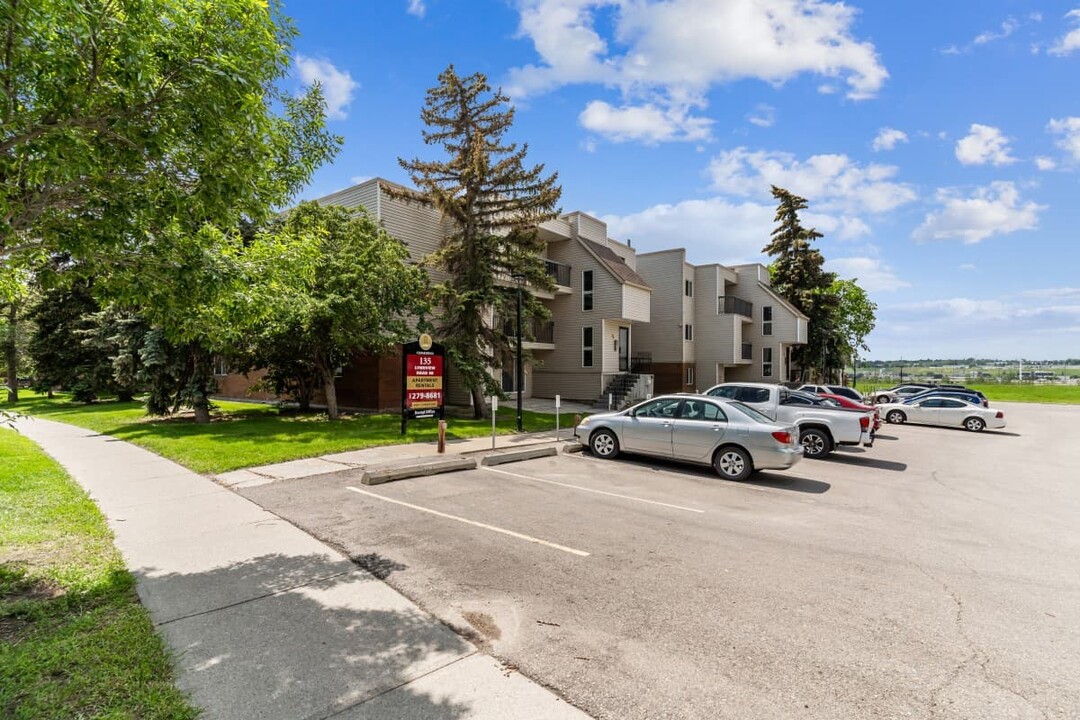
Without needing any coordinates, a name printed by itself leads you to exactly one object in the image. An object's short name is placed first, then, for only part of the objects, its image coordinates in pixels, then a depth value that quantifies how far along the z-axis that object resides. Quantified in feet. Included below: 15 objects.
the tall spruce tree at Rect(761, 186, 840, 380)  127.75
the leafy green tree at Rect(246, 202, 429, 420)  50.52
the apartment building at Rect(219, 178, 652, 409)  88.12
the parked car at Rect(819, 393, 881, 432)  46.75
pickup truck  42.63
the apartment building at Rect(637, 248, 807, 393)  105.91
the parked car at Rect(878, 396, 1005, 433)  69.46
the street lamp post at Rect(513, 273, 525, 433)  54.73
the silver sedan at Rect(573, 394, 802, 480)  32.50
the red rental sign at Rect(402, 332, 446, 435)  47.93
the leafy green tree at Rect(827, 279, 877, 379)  153.14
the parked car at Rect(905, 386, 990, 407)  76.13
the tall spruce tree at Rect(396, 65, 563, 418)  59.82
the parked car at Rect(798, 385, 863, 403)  74.23
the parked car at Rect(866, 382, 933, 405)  89.64
